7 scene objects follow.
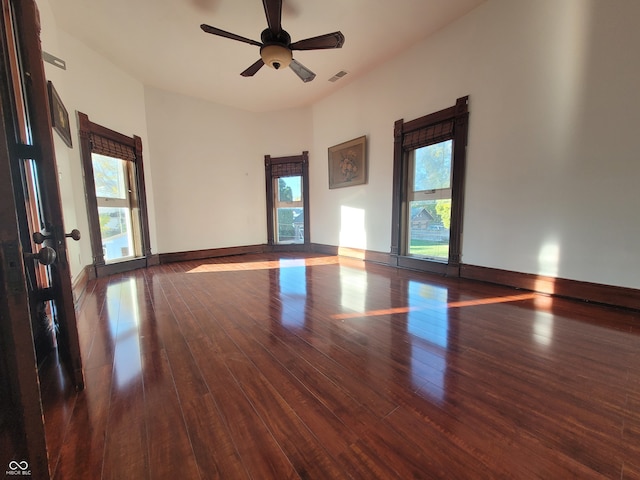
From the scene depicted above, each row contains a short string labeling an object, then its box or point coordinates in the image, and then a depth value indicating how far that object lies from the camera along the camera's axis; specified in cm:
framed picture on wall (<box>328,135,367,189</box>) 479
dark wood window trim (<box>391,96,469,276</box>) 341
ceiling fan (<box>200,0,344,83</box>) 271
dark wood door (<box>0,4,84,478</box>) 62
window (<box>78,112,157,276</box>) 371
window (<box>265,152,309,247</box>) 600
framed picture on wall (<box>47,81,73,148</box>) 257
